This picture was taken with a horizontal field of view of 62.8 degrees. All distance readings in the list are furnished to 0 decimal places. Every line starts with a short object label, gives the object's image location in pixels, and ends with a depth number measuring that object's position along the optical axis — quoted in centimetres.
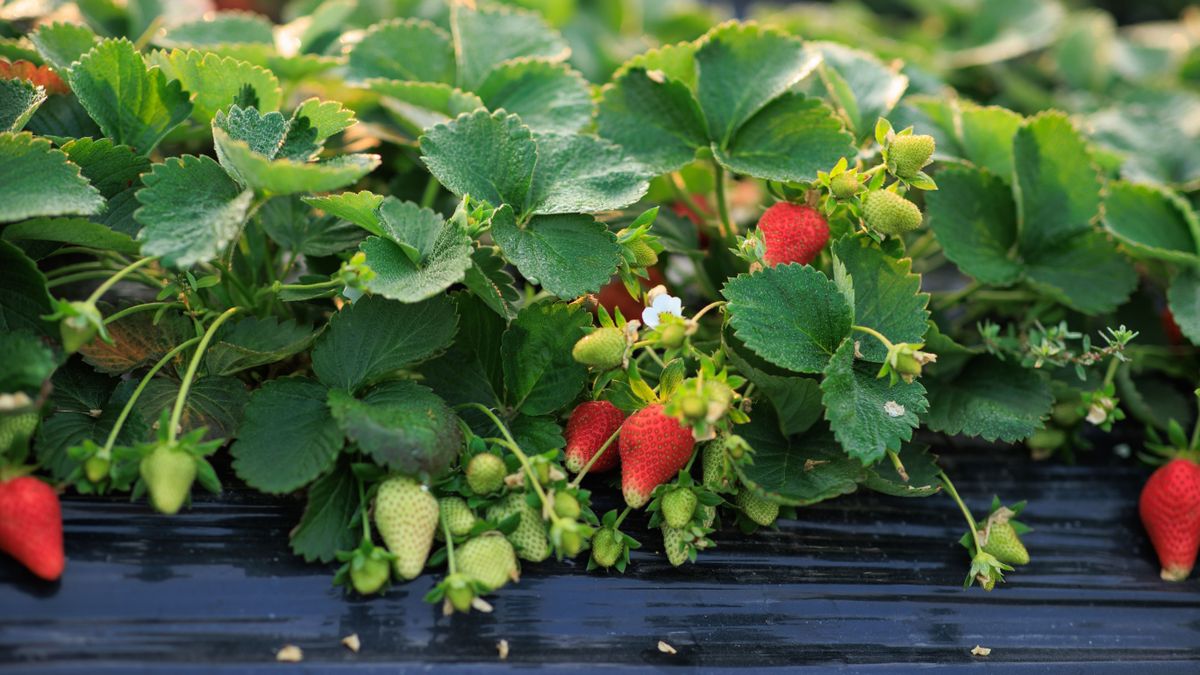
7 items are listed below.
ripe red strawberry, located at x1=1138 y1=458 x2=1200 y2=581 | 98
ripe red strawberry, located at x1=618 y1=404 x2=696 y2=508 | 84
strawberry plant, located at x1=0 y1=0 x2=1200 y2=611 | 79
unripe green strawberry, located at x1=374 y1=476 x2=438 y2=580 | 78
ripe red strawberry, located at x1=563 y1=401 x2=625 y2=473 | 87
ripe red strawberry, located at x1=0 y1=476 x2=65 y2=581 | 73
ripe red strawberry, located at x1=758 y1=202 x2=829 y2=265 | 94
